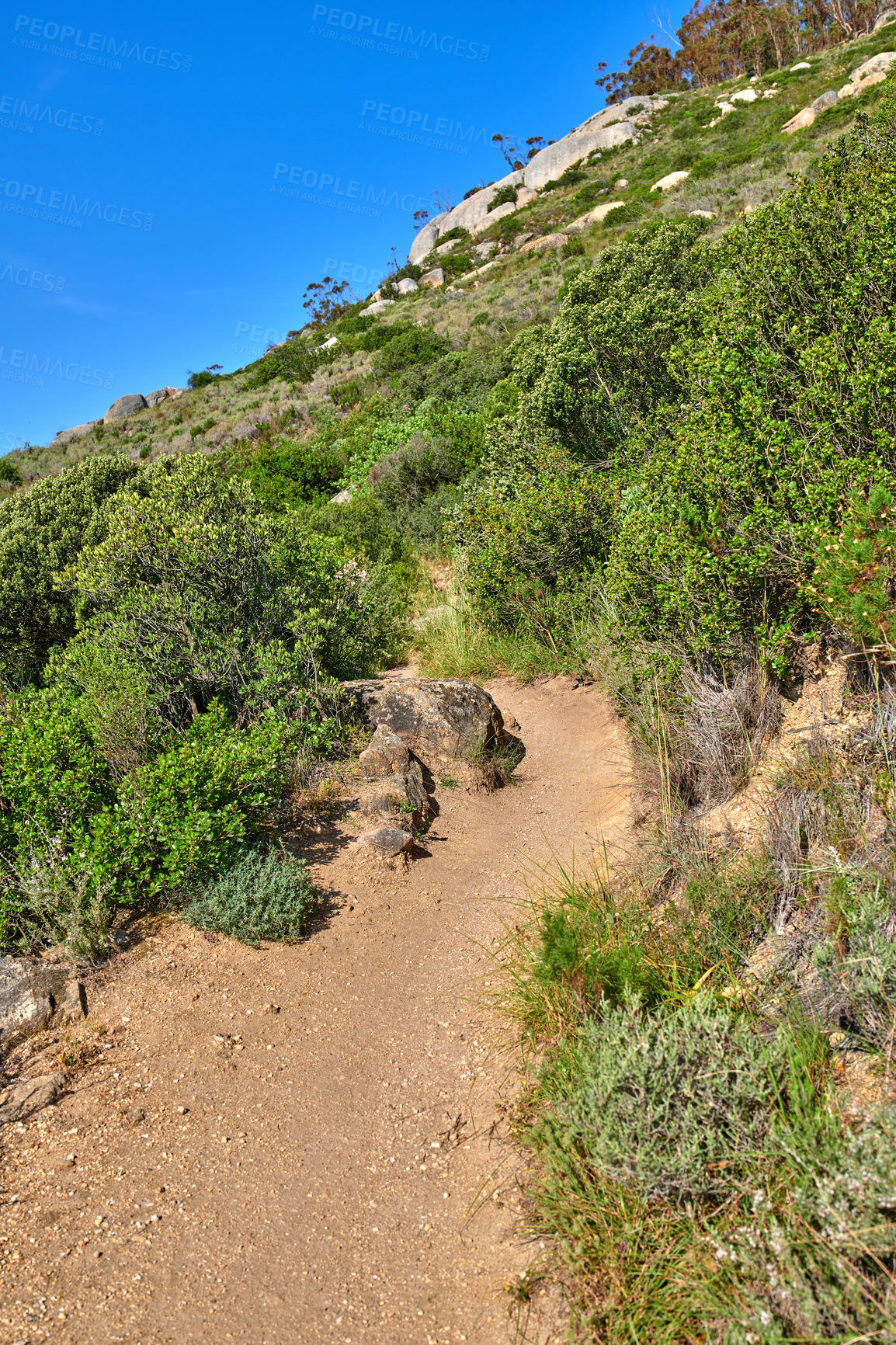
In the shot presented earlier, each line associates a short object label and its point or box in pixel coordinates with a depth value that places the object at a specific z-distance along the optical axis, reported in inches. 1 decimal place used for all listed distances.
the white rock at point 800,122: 968.9
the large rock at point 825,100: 969.5
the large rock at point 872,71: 948.0
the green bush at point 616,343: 374.9
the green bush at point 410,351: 915.4
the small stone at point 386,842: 210.3
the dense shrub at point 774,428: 165.5
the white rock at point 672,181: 1061.1
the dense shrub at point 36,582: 361.1
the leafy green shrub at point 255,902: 168.2
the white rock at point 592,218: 1137.4
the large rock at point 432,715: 271.3
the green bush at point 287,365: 1176.8
